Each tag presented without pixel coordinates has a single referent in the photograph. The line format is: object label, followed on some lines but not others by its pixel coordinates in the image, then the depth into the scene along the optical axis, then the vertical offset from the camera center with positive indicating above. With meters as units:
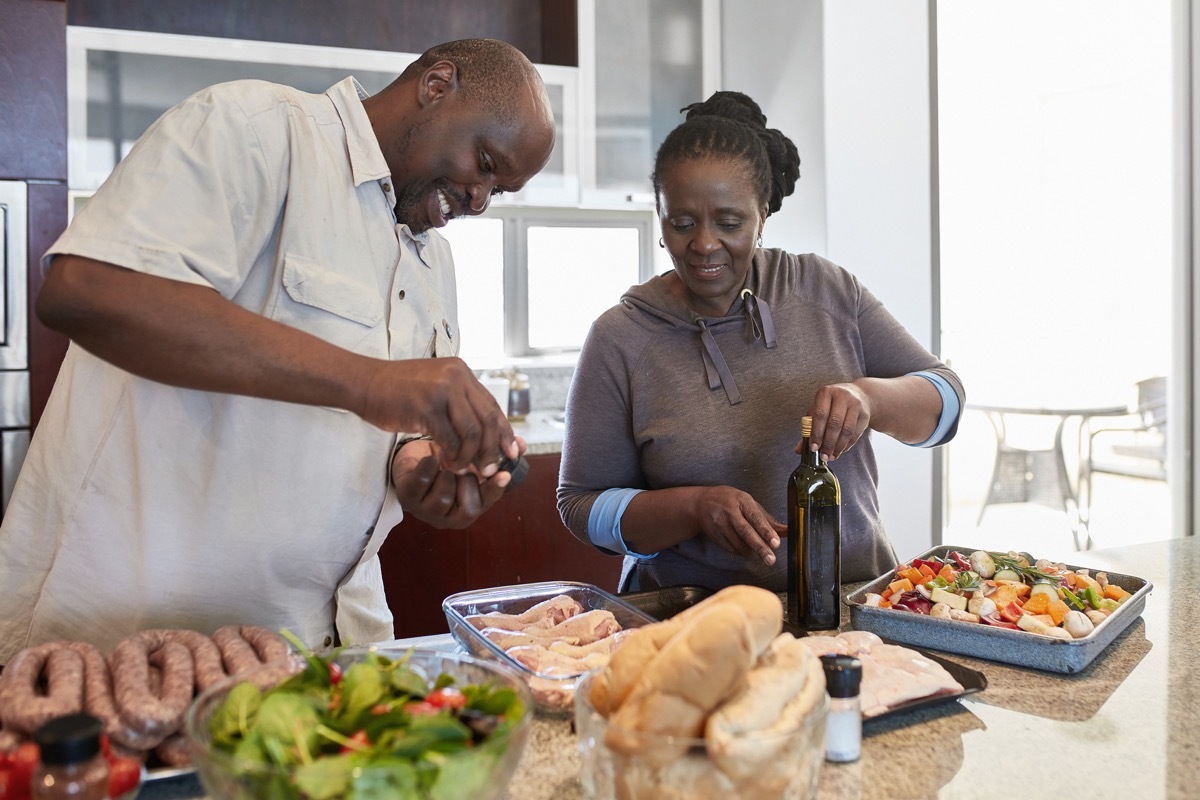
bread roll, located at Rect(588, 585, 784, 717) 0.81 -0.20
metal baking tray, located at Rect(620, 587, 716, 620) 1.52 -0.31
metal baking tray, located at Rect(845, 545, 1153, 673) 1.25 -0.32
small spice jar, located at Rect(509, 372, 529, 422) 3.48 +0.00
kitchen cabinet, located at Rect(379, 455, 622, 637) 2.97 -0.49
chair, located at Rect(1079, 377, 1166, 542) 3.78 -0.18
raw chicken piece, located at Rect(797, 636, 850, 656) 1.18 -0.30
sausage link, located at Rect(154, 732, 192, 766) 0.91 -0.32
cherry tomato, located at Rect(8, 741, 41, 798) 0.77 -0.29
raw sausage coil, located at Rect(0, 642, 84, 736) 0.84 -0.26
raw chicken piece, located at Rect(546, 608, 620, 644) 1.24 -0.29
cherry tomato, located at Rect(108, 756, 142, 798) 0.82 -0.31
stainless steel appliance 2.60 +0.18
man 1.16 +0.03
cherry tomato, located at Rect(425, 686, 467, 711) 0.84 -0.26
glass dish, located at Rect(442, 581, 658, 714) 1.23 -0.29
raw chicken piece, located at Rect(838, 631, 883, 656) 1.21 -0.31
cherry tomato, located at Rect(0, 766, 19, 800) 0.77 -0.30
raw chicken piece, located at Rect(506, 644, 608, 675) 1.11 -0.30
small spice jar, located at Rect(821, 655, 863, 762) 0.96 -0.31
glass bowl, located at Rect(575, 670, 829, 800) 0.75 -0.29
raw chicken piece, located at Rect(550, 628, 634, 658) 1.18 -0.30
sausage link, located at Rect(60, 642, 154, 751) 0.87 -0.27
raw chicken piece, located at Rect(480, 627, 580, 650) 1.22 -0.30
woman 1.74 +0.02
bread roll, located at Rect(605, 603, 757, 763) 0.75 -0.22
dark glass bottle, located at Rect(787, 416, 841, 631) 1.40 -0.21
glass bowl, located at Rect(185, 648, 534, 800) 0.67 -0.26
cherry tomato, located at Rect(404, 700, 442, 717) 0.79 -0.25
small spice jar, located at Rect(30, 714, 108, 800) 0.72 -0.26
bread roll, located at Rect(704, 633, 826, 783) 0.75 -0.25
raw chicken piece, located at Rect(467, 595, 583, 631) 1.30 -0.29
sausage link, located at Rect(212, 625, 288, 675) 0.98 -0.26
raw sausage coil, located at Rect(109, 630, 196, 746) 0.87 -0.26
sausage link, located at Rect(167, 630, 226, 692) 0.95 -0.26
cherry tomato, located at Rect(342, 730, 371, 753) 0.73 -0.26
